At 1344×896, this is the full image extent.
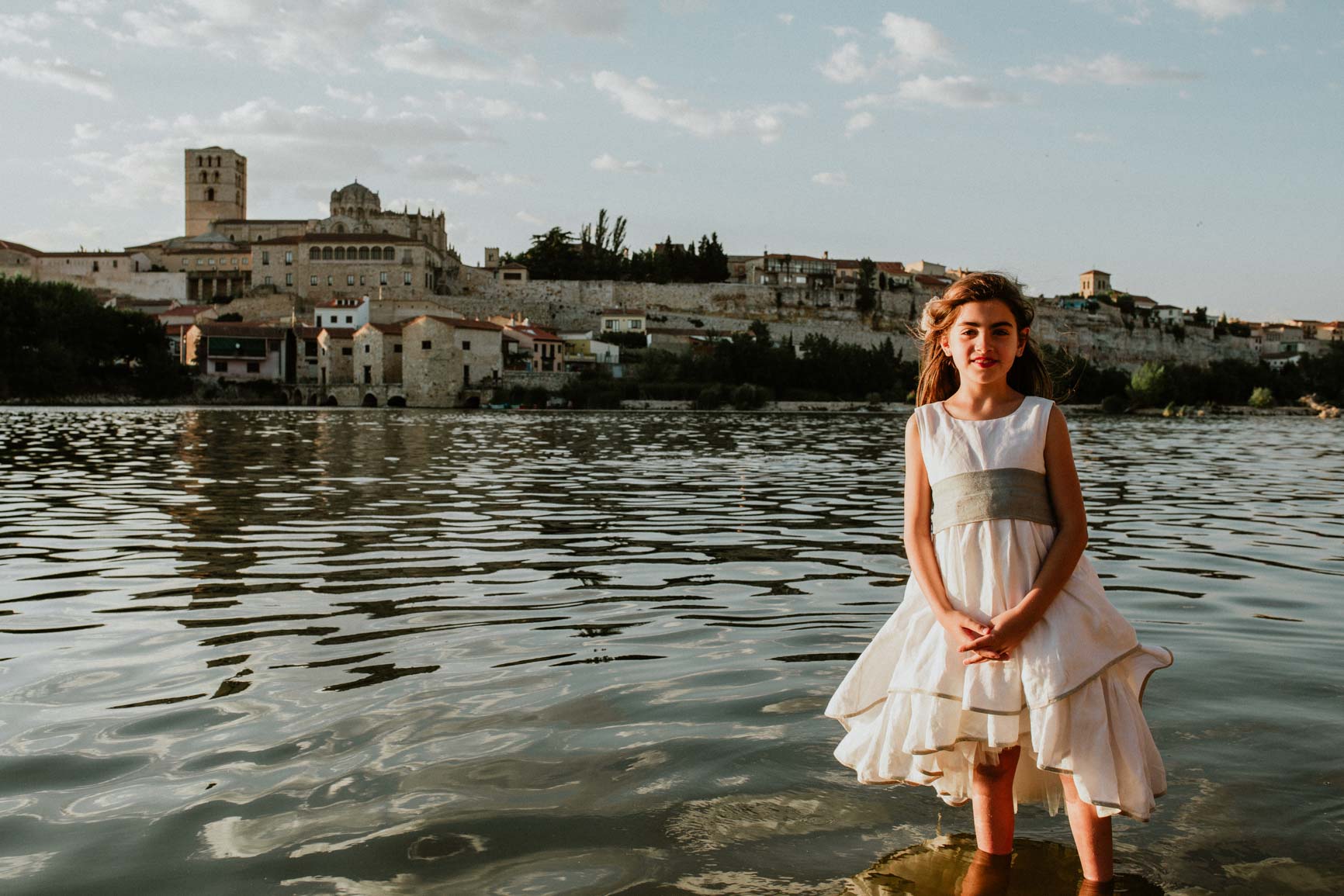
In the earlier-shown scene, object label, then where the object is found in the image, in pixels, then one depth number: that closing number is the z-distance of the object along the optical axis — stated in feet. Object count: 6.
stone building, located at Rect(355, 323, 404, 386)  226.79
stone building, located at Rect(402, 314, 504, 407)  220.84
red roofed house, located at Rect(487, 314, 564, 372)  243.40
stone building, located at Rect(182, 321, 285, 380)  233.55
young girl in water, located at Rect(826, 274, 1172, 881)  8.39
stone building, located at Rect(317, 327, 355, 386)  232.53
